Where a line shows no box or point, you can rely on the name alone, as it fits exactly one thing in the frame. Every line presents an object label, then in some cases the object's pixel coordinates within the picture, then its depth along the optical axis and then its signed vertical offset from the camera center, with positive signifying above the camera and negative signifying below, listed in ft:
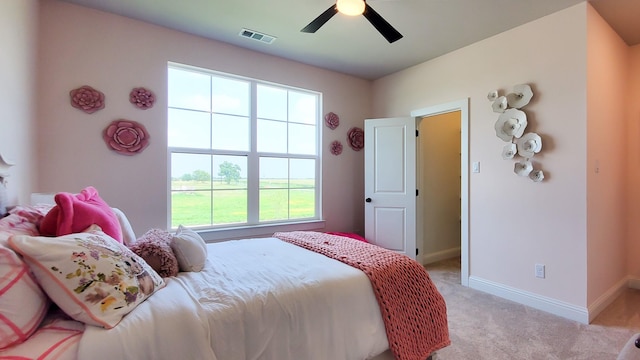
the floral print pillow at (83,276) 3.15 -1.08
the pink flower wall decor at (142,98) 9.02 +2.59
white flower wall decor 8.76 +1.56
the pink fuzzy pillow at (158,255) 4.75 -1.21
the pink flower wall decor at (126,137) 8.68 +1.34
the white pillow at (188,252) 5.09 -1.25
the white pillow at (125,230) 5.76 -1.00
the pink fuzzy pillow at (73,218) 4.13 -0.55
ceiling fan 6.88 +4.01
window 10.14 +1.18
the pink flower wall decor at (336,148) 13.30 +1.54
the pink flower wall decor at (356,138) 13.84 +2.07
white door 12.32 -0.07
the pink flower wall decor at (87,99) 8.25 +2.35
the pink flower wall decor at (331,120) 13.10 +2.75
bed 3.03 -1.67
